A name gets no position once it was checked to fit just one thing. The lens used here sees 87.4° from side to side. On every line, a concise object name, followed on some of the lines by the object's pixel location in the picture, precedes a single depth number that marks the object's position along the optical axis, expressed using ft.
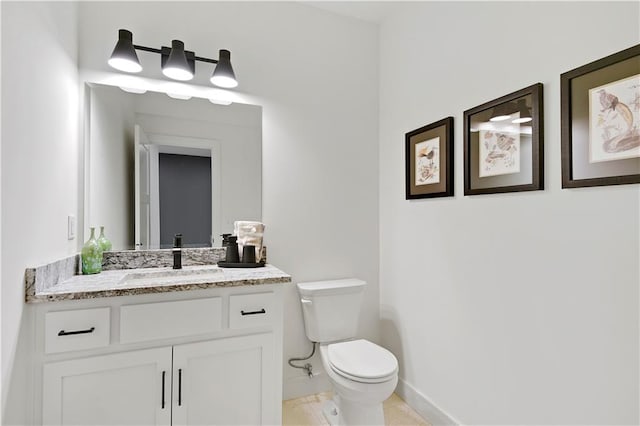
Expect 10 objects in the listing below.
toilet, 5.36
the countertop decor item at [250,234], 6.56
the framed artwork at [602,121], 3.64
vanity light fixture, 5.66
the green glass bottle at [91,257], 5.53
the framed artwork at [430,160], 6.16
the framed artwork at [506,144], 4.61
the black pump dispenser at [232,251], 6.46
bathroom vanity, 4.22
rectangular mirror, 6.12
